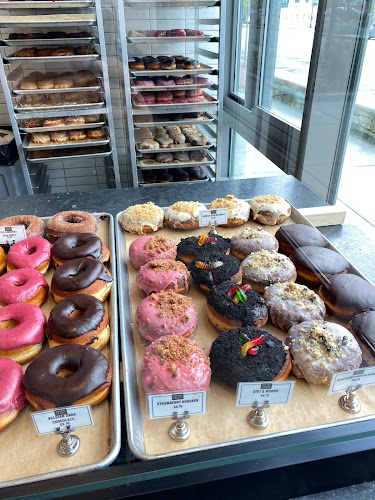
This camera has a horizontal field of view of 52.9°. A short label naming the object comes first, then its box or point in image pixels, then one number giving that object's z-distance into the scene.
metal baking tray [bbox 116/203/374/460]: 0.98
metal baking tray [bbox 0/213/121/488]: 0.91
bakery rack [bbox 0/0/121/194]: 3.02
